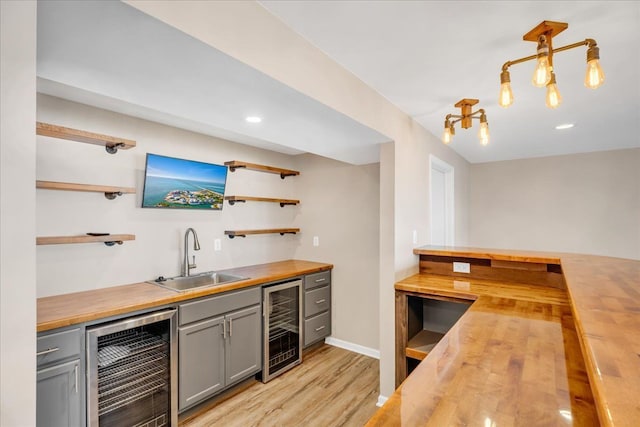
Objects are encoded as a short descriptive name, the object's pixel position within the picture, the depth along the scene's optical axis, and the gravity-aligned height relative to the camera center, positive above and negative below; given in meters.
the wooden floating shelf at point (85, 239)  1.96 -0.15
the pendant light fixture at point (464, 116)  2.18 +0.71
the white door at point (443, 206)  3.91 +0.12
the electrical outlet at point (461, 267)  2.60 -0.44
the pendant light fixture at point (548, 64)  1.25 +0.63
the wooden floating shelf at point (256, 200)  3.26 +0.18
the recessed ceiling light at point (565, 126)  2.91 +0.85
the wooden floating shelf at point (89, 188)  2.00 +0.20
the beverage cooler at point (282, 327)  2.90 -1.13
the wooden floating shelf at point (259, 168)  3.20 +0.53
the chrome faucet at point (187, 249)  2.82 -0.30
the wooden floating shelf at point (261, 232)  3.27 -0.18
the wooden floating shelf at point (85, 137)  1.83 +0.52
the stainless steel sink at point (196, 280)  2.66 -0.58
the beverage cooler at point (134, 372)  1.83 -1.02
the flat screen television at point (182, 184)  2.60 +0.30
